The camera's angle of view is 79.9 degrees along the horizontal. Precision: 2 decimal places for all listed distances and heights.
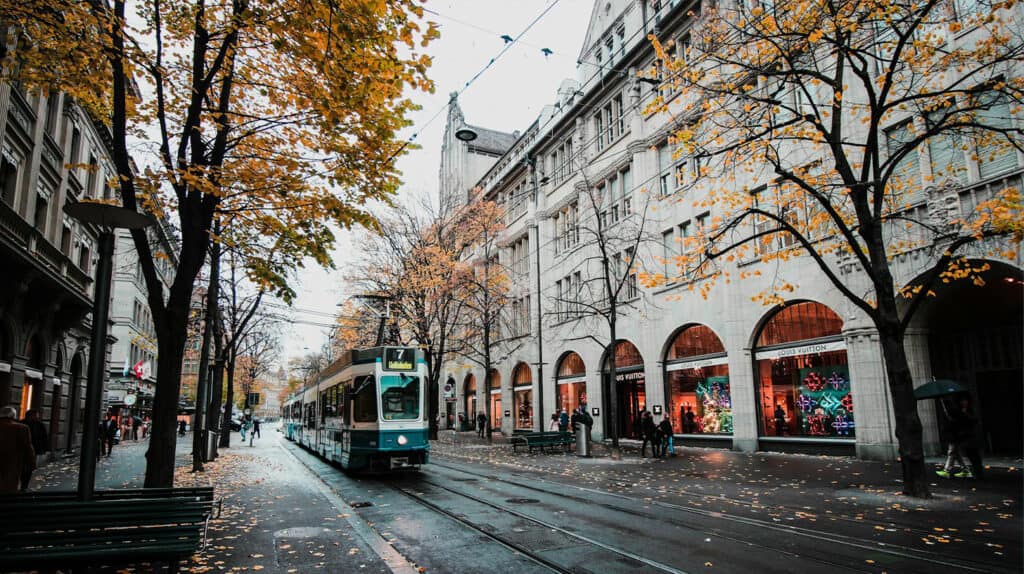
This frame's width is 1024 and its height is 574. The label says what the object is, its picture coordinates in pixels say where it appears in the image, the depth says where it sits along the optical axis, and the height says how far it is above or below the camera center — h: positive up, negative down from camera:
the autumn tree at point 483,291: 31.81 +5.57
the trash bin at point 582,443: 20.66 -1.64
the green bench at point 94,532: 4.86 -1.11
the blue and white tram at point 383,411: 15.48 -0.33
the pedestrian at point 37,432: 12.60 -0.62
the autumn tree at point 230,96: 7.81 +4.31
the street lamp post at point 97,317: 6.09 +0.86
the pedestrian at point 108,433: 24.84 -1.25
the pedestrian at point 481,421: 36.82 -1.50
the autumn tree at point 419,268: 30.48 +6.47
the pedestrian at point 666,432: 20.34 -1.29
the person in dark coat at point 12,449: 7.44 -0.55
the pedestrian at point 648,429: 20.47 -1.22
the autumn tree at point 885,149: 10.62 +5.18
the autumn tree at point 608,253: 27.00 +6.56
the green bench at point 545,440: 23.00 -1.69
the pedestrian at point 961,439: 12.59 -1.07
